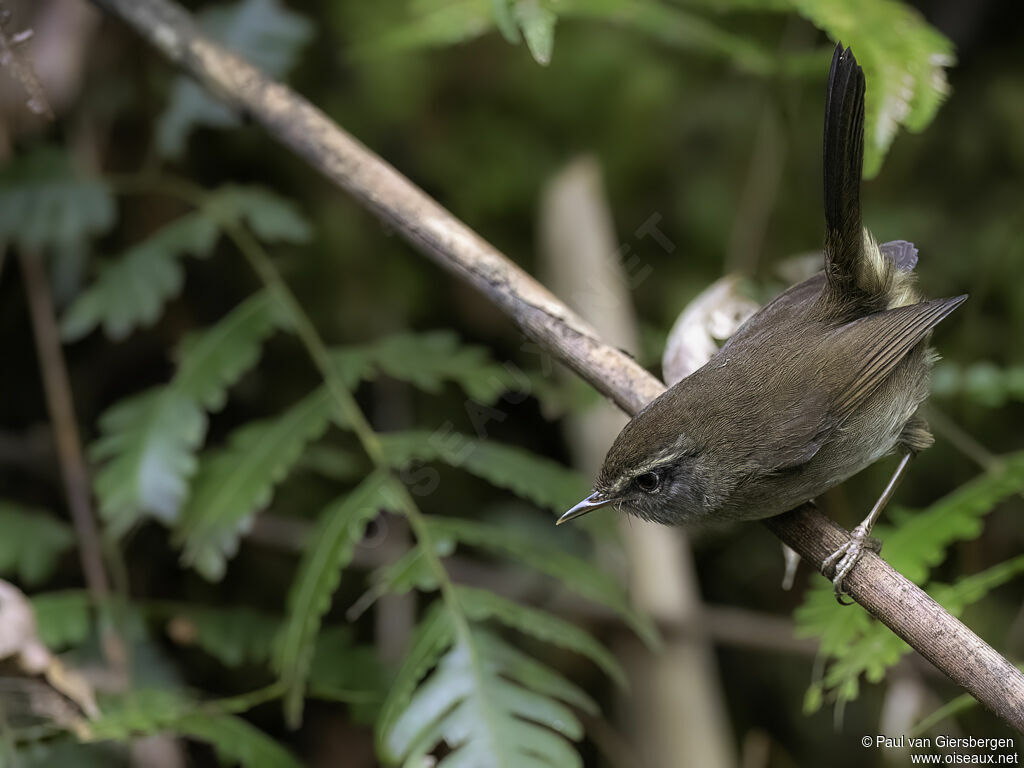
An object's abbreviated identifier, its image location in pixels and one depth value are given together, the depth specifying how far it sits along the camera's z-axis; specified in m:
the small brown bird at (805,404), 3.83
